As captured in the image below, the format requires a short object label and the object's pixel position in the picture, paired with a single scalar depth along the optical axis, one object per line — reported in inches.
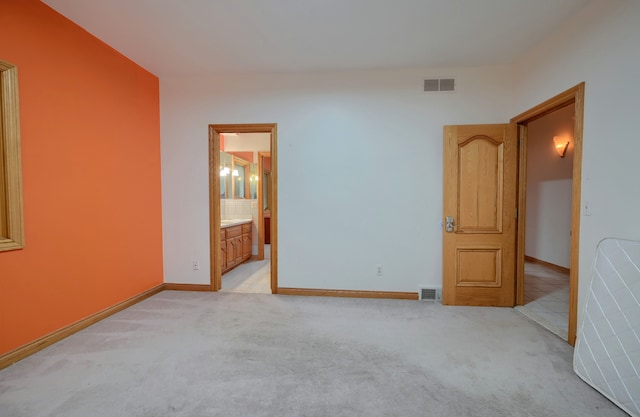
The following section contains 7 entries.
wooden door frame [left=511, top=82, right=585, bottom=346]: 84.0
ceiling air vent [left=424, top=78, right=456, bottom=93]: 123.4
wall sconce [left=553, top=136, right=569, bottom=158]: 170.1
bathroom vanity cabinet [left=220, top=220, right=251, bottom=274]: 164.7
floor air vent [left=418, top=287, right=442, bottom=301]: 125.1
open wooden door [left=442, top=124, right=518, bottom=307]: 116.2
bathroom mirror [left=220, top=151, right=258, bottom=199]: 205.3
